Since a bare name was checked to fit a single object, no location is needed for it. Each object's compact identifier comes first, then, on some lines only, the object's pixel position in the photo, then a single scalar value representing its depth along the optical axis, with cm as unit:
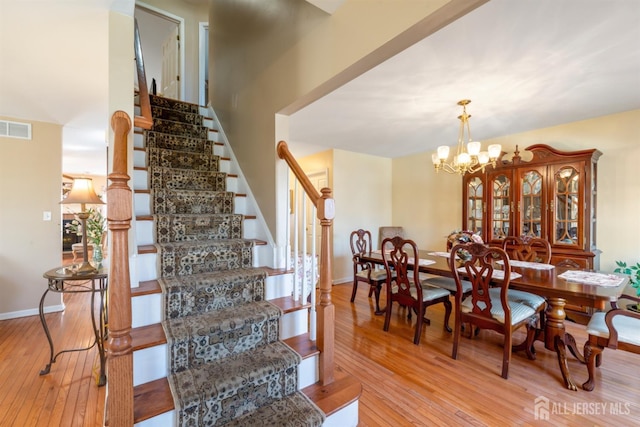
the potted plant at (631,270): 285
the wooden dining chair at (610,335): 181
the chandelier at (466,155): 279
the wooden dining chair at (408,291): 269
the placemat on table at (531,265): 270
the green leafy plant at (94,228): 235
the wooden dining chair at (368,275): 346
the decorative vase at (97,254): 236
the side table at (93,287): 202
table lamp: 215
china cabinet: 317
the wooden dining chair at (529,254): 255
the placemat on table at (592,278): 212
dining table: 190
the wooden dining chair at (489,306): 211
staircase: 137
